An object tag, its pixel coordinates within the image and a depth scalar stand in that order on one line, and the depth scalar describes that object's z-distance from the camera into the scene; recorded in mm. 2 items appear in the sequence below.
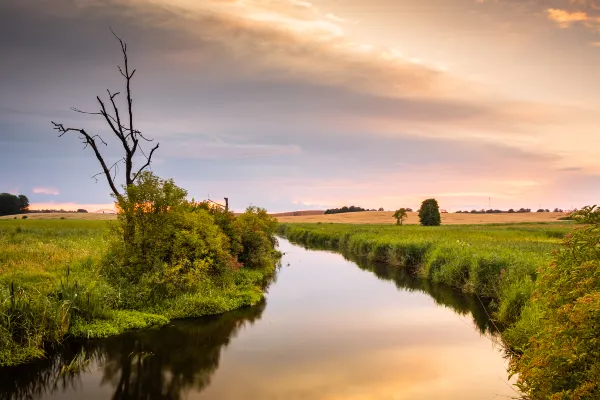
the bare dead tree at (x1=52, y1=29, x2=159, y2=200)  23409
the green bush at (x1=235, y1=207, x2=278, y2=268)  25844
